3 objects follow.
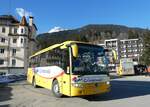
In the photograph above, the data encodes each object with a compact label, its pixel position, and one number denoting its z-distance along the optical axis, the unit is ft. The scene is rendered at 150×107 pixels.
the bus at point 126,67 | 83.70
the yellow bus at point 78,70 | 20.89
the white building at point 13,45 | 115.85
